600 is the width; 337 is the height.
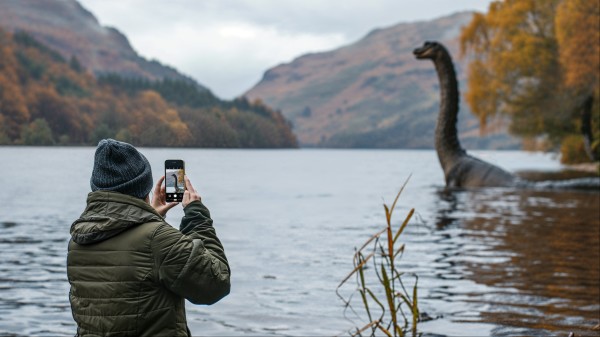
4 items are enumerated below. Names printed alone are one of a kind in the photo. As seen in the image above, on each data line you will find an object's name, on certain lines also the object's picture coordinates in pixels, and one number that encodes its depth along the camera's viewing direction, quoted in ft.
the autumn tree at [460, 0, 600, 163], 135.44
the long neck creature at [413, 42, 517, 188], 100.12
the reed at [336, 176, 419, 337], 12.96
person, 10.11
